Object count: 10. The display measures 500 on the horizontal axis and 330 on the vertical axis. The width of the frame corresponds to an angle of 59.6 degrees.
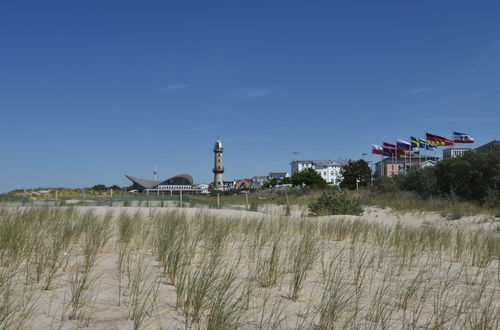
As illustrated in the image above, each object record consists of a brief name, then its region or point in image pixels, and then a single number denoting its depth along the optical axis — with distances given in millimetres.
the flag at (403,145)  49038
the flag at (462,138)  41375
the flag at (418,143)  48750
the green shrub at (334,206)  17422
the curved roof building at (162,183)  91475
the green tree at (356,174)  53031
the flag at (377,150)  54338
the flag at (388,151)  54706
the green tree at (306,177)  72931
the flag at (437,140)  45375
